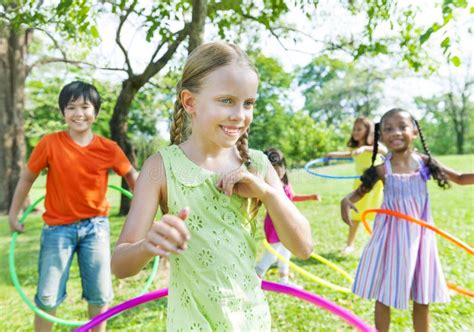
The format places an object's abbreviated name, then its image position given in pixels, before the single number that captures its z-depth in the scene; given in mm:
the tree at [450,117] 39125
